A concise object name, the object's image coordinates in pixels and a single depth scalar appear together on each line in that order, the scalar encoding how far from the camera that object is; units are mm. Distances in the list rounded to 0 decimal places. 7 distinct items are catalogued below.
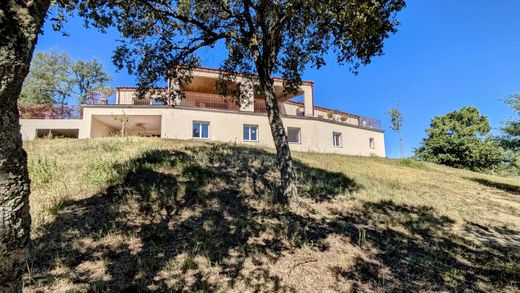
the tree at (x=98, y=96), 21297
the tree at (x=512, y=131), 14898
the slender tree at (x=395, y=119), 38844
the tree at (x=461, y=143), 27189
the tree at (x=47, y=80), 36844
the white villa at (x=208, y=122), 20453
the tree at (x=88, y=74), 40812
